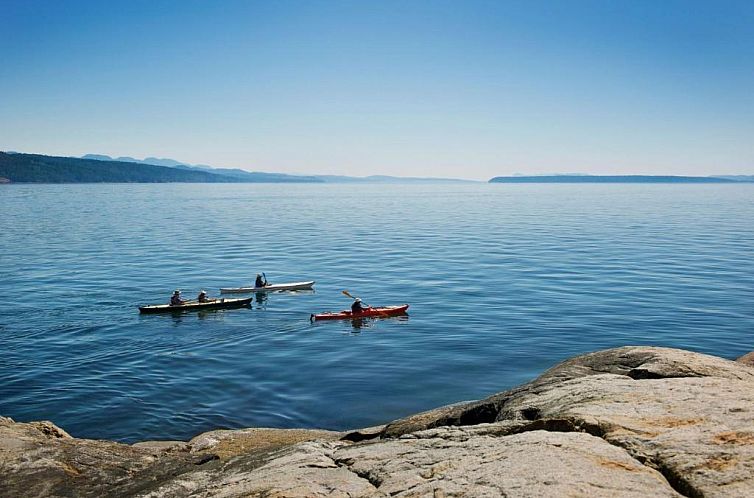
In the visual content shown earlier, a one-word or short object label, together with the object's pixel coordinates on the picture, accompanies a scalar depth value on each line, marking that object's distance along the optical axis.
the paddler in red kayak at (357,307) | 39.91
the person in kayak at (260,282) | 48.73
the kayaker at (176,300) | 42.00
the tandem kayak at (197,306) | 41.25
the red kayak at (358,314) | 40.25
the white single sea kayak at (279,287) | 48.06
